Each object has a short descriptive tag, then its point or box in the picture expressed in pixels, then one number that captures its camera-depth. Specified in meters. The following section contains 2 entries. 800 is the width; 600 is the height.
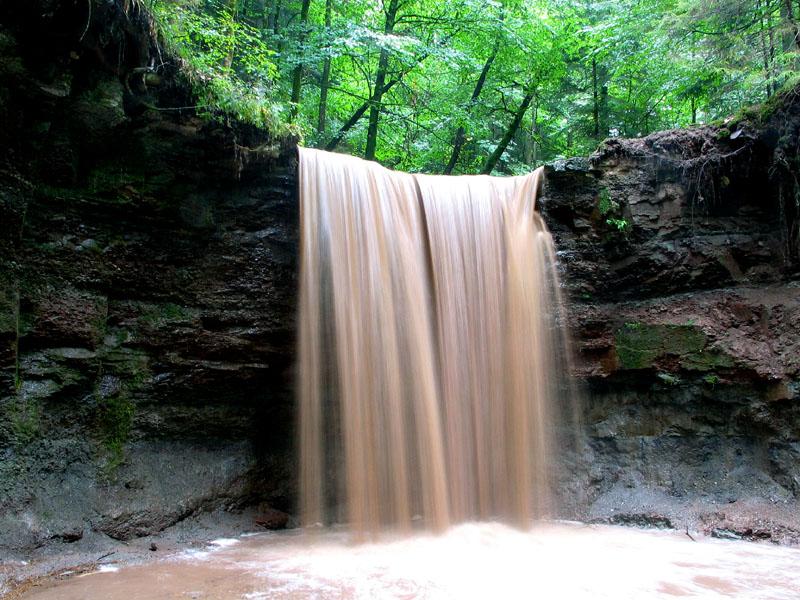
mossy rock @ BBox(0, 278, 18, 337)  4.89
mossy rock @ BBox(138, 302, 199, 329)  5.94
